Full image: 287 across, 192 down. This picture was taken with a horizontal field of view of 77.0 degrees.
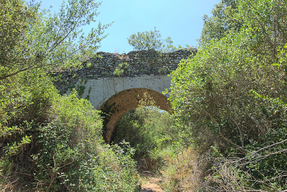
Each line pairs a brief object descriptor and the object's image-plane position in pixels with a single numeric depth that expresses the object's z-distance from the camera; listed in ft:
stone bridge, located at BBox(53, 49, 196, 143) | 24.16
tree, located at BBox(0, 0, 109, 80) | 11.57
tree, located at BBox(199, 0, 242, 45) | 37.67
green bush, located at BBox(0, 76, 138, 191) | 11.91
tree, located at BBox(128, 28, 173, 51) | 25.24
